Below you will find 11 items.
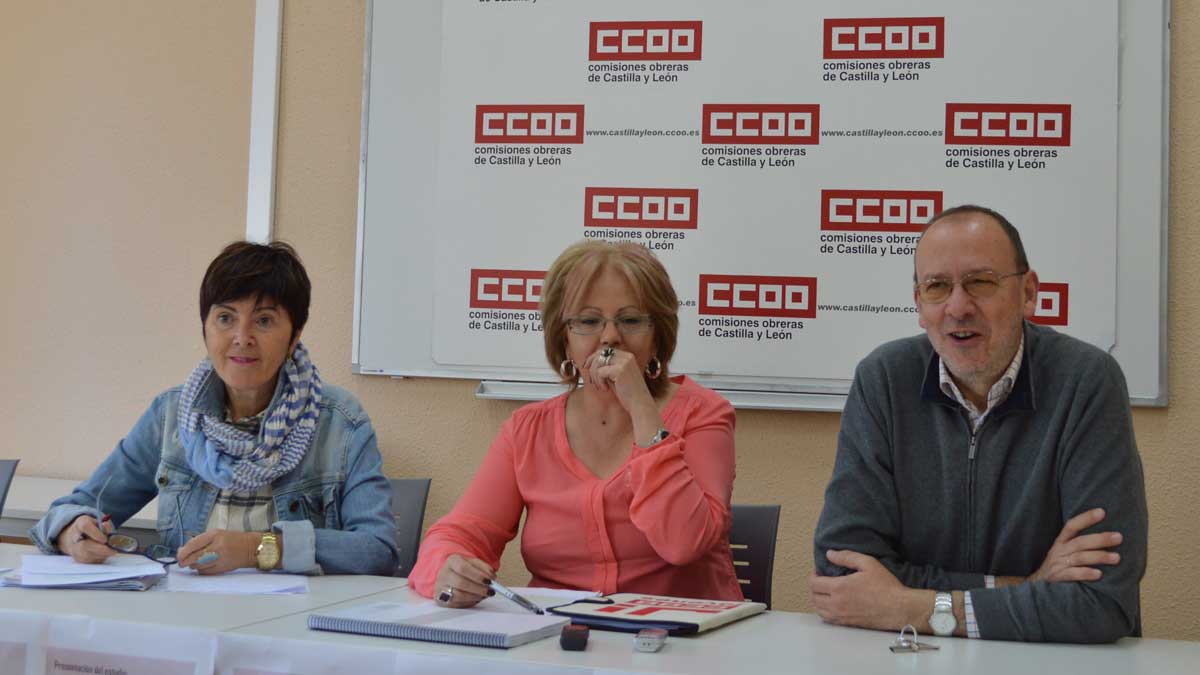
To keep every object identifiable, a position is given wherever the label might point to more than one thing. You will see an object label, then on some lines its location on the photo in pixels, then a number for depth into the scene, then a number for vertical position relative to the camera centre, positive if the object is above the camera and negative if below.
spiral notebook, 3.16 -0.20
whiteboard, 4.24 +0.35
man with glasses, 3.33 -0.03
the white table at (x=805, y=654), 3.10 -0.21
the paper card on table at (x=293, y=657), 3.13 -0.22
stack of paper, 3.43 -0.21
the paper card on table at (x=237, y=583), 3.45 -0.22
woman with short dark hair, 3.74 -0.06
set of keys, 3.19 -0.21
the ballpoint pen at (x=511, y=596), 3.33 -0.20
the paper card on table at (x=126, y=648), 3.19 -0.24
